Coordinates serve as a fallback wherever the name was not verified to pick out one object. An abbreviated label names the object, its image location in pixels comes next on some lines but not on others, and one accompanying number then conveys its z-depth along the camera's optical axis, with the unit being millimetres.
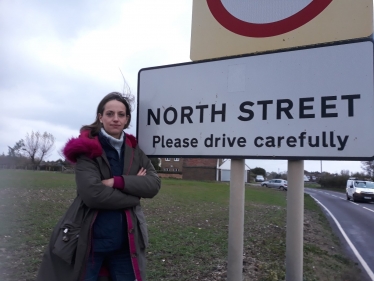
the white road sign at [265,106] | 1521
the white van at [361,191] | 22420
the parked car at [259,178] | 63675
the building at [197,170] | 43916
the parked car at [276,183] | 42862
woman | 1738
